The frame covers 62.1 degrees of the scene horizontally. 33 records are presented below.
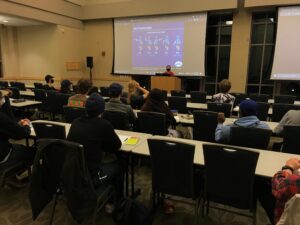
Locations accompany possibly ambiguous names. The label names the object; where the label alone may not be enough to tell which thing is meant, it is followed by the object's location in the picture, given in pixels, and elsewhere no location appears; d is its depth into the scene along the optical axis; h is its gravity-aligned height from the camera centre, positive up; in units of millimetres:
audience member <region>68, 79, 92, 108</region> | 4191 -443
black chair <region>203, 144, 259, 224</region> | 1921 -834
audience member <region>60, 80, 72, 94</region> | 6266 -462
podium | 8391 -425
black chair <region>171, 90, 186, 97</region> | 6384 -596
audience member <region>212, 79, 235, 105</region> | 4664 -456
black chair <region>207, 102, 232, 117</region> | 4270 -632
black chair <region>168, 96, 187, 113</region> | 4988 -668
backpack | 2213 -1285
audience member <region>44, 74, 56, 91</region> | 7433 -413
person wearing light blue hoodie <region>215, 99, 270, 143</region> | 2730 -536
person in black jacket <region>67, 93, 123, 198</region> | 2240 -606
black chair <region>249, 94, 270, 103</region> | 5754 -607
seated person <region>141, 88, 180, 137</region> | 3588 -518
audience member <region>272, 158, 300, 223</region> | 1523 -707
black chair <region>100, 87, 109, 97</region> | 7104 -630
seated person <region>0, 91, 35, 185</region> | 2568 -731
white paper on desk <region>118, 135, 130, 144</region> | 2723 -768
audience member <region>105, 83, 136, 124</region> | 3592 -516
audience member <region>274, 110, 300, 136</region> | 3124 -609
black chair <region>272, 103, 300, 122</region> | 4367 -658
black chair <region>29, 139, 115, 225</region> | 1963 -929
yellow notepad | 2665 -772
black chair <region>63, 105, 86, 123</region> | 3684 -648
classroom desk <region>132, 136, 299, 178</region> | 2058 -801
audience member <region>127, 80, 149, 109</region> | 4891 -510
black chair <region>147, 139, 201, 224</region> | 2102 -858
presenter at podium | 8602 -70
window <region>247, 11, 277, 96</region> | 8258 +630
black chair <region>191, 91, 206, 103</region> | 6109 -648
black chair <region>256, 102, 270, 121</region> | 4492 -706
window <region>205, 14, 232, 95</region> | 8859 +845
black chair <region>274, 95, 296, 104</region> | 5586 -610
